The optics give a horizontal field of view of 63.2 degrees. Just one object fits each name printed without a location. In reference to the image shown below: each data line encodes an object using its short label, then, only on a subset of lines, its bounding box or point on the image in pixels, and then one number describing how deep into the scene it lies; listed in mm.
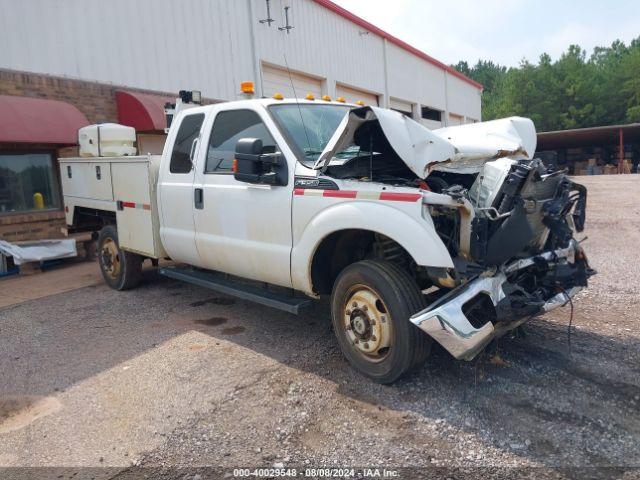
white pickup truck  3324
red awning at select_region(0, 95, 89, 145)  8188
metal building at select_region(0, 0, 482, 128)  9383
